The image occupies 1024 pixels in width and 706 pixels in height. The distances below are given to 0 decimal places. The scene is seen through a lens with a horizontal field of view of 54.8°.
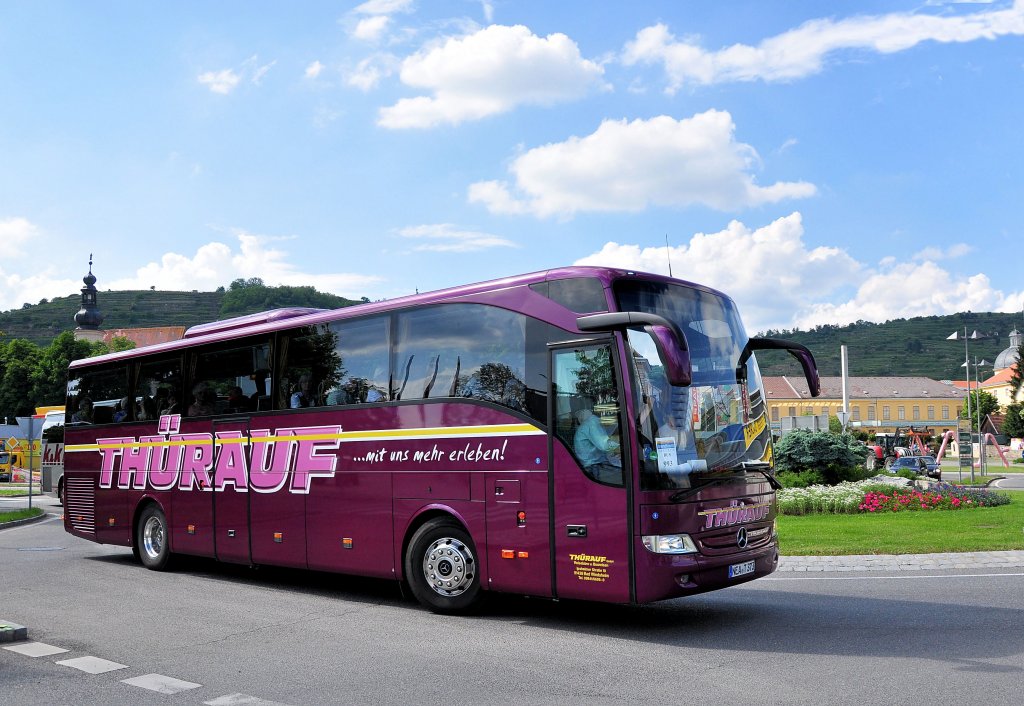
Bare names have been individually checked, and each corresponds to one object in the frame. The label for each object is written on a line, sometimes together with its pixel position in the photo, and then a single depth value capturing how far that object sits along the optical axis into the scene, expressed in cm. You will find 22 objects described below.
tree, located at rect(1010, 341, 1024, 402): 10712
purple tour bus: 848
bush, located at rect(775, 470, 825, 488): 2423
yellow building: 14012
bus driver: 853
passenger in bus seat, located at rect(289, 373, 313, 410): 1180
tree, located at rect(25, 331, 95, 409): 9575
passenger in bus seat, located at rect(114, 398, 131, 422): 1534
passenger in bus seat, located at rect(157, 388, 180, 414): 1415
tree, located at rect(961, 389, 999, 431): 12643
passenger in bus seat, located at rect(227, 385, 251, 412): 1282
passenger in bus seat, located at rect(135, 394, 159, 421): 1464
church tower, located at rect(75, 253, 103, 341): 12106
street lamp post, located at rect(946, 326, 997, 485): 4832
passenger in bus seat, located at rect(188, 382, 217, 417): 1344
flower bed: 2145
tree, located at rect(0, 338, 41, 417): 9675
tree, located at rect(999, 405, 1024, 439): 9775
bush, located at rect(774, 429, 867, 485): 2519
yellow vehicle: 5934
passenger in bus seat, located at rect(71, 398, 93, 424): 1630
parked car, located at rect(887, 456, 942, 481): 4584
